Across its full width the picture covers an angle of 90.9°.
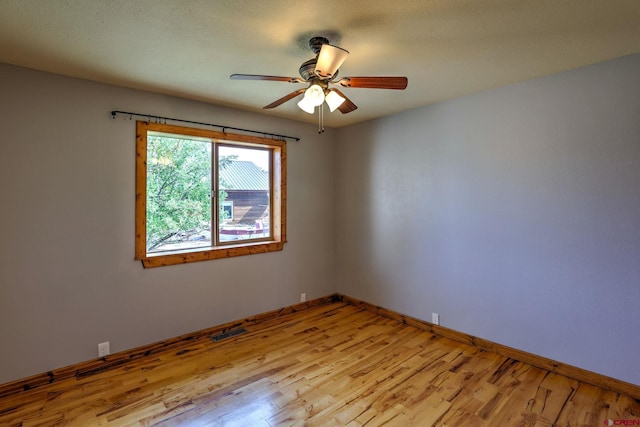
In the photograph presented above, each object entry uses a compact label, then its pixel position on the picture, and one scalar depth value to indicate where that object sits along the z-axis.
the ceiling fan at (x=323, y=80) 1.79
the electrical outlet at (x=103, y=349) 2.71
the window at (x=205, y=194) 3.06
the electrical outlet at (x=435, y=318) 3.37
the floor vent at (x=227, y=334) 3.27
